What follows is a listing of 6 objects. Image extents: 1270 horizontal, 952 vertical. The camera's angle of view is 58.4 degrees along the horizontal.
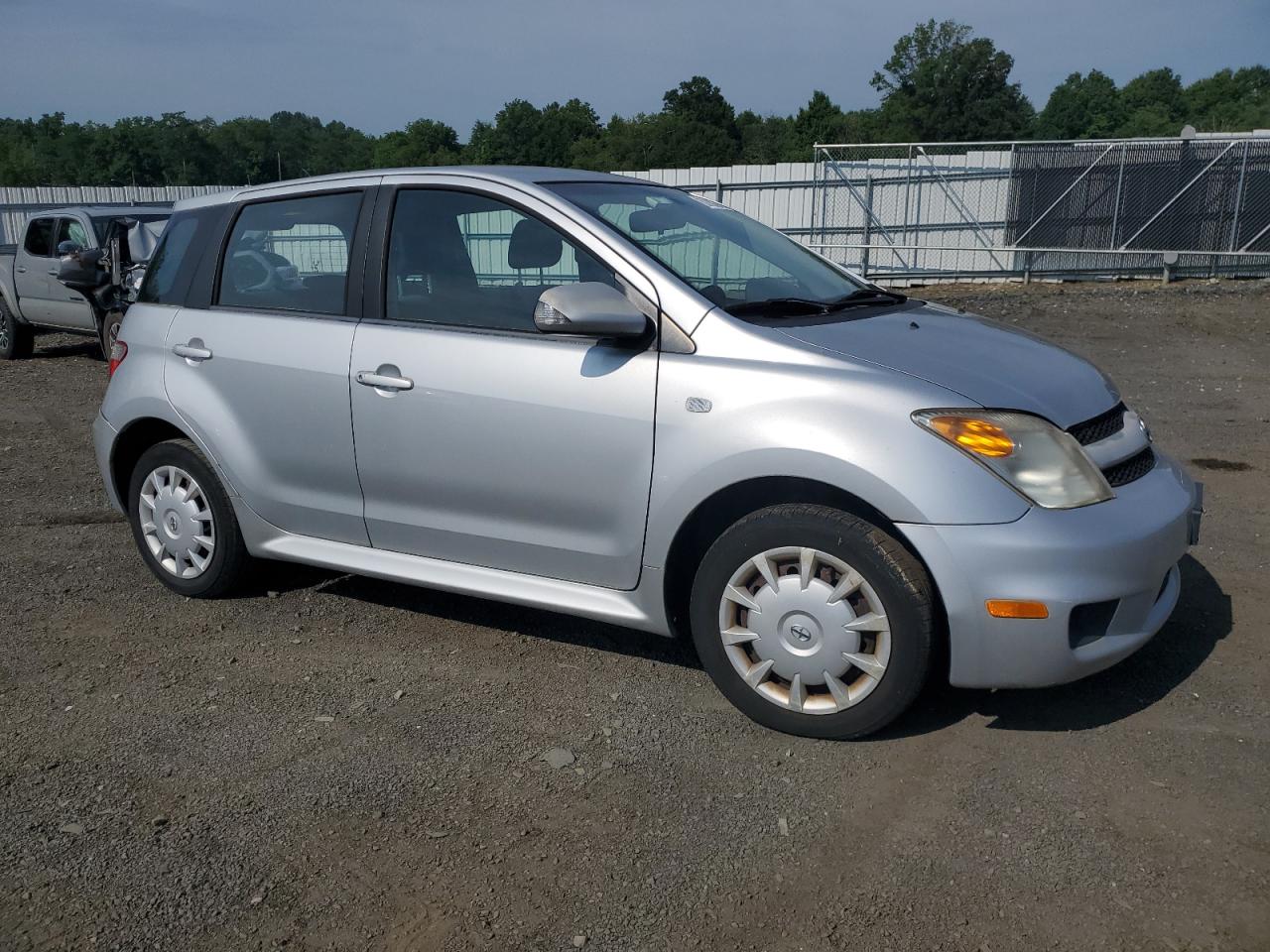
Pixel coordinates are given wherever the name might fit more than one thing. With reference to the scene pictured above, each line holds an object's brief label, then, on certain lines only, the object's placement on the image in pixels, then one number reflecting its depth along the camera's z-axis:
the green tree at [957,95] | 85.38
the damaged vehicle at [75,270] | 12.20
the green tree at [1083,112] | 100.31
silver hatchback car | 3.38
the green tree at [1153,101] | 93.50
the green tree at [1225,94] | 92.62
